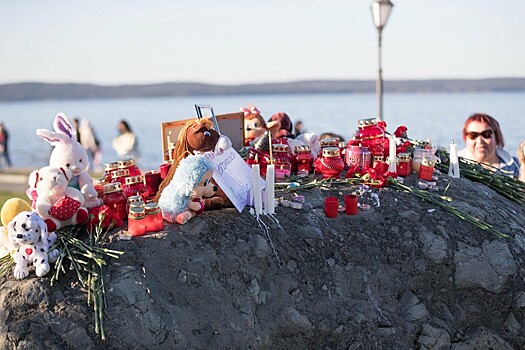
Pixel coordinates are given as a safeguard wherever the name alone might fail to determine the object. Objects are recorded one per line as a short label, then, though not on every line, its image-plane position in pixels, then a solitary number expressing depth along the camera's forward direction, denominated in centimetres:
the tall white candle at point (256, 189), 380
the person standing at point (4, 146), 1830
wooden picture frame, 445
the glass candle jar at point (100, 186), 395
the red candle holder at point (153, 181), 414
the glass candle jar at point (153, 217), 353
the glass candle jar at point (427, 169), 453
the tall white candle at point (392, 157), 445
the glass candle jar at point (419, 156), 464
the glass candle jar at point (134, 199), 361
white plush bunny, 360
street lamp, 1035
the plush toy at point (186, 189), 358
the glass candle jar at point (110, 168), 397
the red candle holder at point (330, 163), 434
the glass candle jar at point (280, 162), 435
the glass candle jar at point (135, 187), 387
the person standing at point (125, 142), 1237
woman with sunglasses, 599
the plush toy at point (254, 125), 493
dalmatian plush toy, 327
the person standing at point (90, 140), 1606
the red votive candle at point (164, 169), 409
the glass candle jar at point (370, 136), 460
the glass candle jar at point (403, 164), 455
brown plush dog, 378
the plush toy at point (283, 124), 501
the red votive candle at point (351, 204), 405
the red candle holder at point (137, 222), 349
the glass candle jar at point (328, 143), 464
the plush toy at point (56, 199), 349
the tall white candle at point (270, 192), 382
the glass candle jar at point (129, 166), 397
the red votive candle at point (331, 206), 400
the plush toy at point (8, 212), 356
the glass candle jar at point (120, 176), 392
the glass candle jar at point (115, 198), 367
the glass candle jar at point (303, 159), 447
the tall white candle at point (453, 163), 477
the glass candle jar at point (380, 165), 445
